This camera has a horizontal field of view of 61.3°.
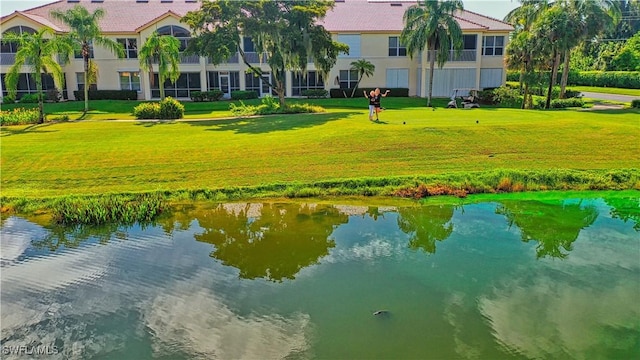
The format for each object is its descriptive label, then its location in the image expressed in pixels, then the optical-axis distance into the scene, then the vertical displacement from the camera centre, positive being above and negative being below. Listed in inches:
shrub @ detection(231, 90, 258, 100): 1610.5 -34.4
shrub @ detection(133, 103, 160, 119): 1115.3 -59.7
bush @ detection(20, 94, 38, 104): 1486.2 -45.0
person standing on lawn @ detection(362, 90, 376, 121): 946.2 -39.1
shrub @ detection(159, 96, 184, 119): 1112.2 -55.4
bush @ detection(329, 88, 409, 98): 1662.2 -27.6
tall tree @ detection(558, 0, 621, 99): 1214.3 +152.0
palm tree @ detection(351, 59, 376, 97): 1627.7 +45.4
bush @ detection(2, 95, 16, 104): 1486.7 -48.1
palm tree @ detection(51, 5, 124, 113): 1232.8 +127.6
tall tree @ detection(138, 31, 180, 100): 1198.3 +67.6
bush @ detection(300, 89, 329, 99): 1640.0 -30.2
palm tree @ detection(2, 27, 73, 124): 979.3 +45.2
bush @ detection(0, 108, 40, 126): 1010.1 -66.6
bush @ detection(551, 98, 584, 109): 1306.6 -47.3
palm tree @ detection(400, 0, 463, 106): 1377.3 +143.0
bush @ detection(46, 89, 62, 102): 1535.4 -37.8
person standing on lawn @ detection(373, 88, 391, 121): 946.5 -27.8
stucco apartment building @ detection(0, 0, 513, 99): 1627.7 +62.8
